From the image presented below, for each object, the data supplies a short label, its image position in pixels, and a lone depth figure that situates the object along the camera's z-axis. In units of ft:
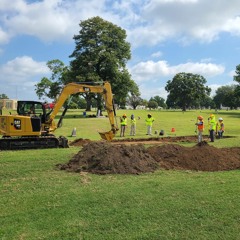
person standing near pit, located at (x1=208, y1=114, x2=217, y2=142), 66.74
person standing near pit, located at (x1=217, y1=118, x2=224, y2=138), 75.90
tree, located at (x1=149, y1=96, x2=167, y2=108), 624.26
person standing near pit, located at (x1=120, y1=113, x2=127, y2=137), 82.14
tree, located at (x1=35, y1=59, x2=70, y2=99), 234.05
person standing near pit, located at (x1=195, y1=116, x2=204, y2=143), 64.03
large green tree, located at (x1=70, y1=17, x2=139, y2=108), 183.73
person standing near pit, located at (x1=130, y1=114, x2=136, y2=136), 85.00
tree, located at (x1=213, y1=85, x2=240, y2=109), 383.71
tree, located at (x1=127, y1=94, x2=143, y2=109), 512.63
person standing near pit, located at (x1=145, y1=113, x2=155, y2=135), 85.71
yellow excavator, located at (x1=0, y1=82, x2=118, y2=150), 53.01
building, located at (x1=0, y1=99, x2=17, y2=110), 268.11
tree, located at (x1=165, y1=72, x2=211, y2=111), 362.33
